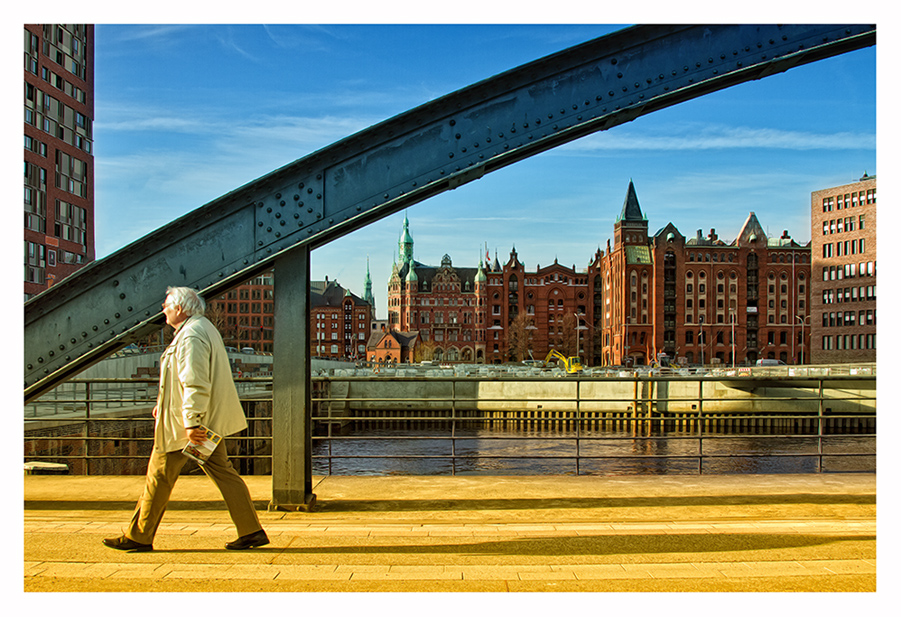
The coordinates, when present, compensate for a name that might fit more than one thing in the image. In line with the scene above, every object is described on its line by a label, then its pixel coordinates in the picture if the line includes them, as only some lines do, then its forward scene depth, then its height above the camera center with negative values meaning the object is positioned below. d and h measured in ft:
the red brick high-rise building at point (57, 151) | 174.81 +44.37
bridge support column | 17.97 -1.52
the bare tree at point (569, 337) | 385.70 -7.42
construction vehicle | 215.84 -14.33
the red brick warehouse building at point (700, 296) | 347.36 +13.47
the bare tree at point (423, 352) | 413.28 -16.41
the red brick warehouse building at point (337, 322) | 464.12 +0.76
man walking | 13.74 -1.79
